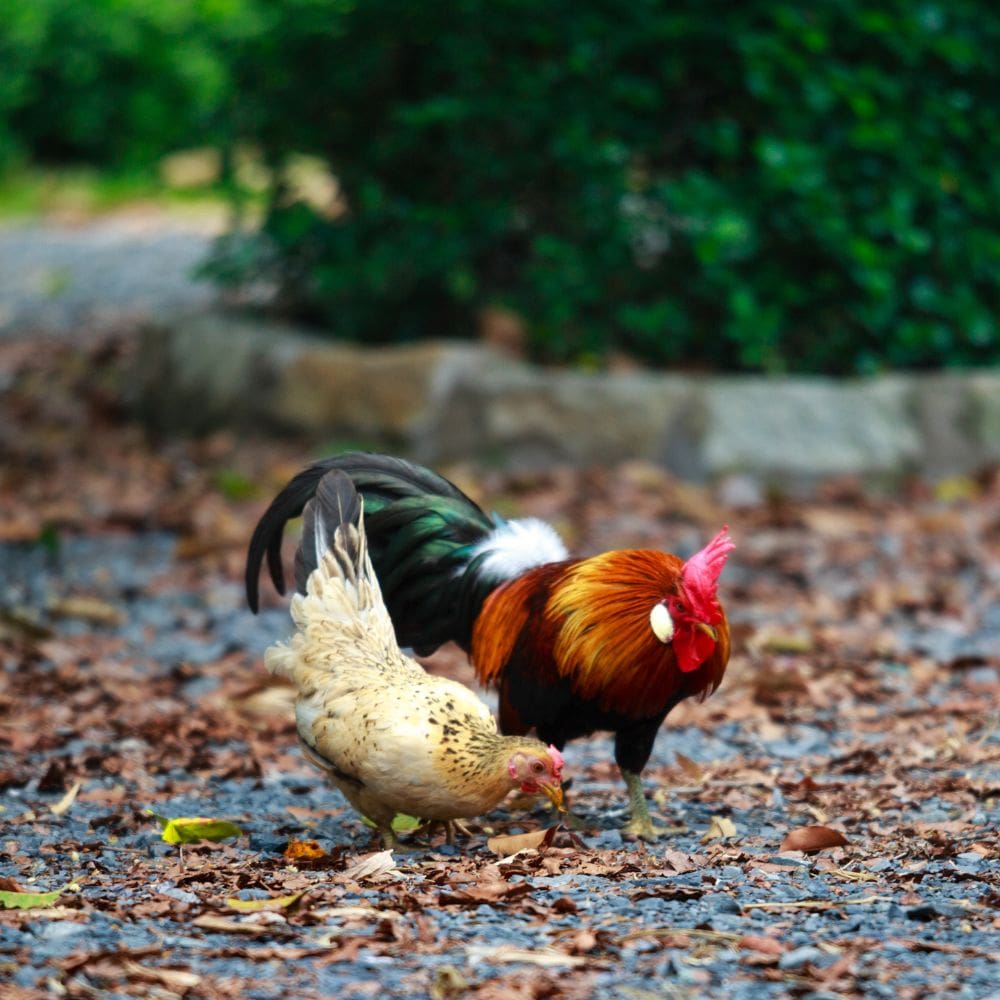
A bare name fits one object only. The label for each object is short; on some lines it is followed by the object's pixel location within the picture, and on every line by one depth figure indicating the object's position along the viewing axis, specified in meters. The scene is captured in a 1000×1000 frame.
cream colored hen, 8.00
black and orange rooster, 8.40
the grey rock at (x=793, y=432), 16.44
